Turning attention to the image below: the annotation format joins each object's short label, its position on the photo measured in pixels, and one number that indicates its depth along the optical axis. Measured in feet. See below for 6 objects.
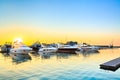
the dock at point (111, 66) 43.16
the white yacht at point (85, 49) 161.35
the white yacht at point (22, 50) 118.30
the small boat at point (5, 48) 150.51
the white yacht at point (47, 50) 128.66
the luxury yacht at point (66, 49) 130.54
